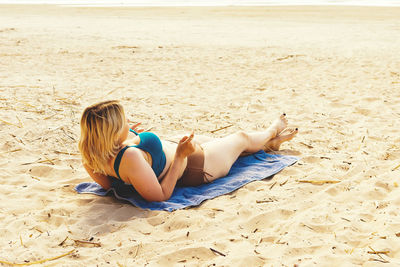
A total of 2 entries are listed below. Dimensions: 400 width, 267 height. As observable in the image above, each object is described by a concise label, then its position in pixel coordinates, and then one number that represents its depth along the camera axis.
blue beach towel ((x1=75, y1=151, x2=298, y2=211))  3.82
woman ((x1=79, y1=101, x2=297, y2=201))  3.43
